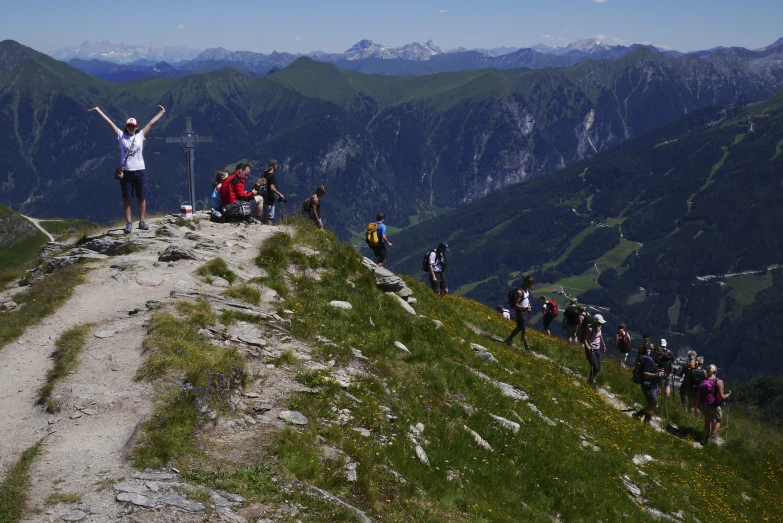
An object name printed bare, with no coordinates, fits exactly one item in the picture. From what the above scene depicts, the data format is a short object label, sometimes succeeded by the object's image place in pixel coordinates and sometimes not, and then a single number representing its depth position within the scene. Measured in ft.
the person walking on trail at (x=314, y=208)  85.76
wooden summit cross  92.79
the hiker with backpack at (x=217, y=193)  82.43
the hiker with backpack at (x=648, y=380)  73.00
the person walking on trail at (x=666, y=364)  89.25
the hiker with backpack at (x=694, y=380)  80.98
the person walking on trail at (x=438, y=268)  90.94
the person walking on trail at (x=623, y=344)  99.14
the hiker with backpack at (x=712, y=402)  72.54
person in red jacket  78.07
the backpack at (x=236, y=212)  78.74
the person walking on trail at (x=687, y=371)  82.64
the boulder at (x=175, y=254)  61.67
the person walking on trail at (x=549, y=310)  109.29
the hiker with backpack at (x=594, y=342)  77.46
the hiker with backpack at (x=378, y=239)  85.15
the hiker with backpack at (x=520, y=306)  79.61
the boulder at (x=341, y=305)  57.82
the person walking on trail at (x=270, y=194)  82.90
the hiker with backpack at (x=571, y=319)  98.37
